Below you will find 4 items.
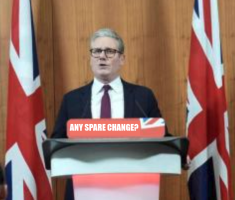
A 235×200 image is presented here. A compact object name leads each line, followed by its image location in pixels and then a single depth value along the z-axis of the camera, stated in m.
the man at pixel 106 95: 5.59
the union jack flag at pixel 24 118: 6.57
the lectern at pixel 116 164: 3.99
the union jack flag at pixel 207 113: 6.64
